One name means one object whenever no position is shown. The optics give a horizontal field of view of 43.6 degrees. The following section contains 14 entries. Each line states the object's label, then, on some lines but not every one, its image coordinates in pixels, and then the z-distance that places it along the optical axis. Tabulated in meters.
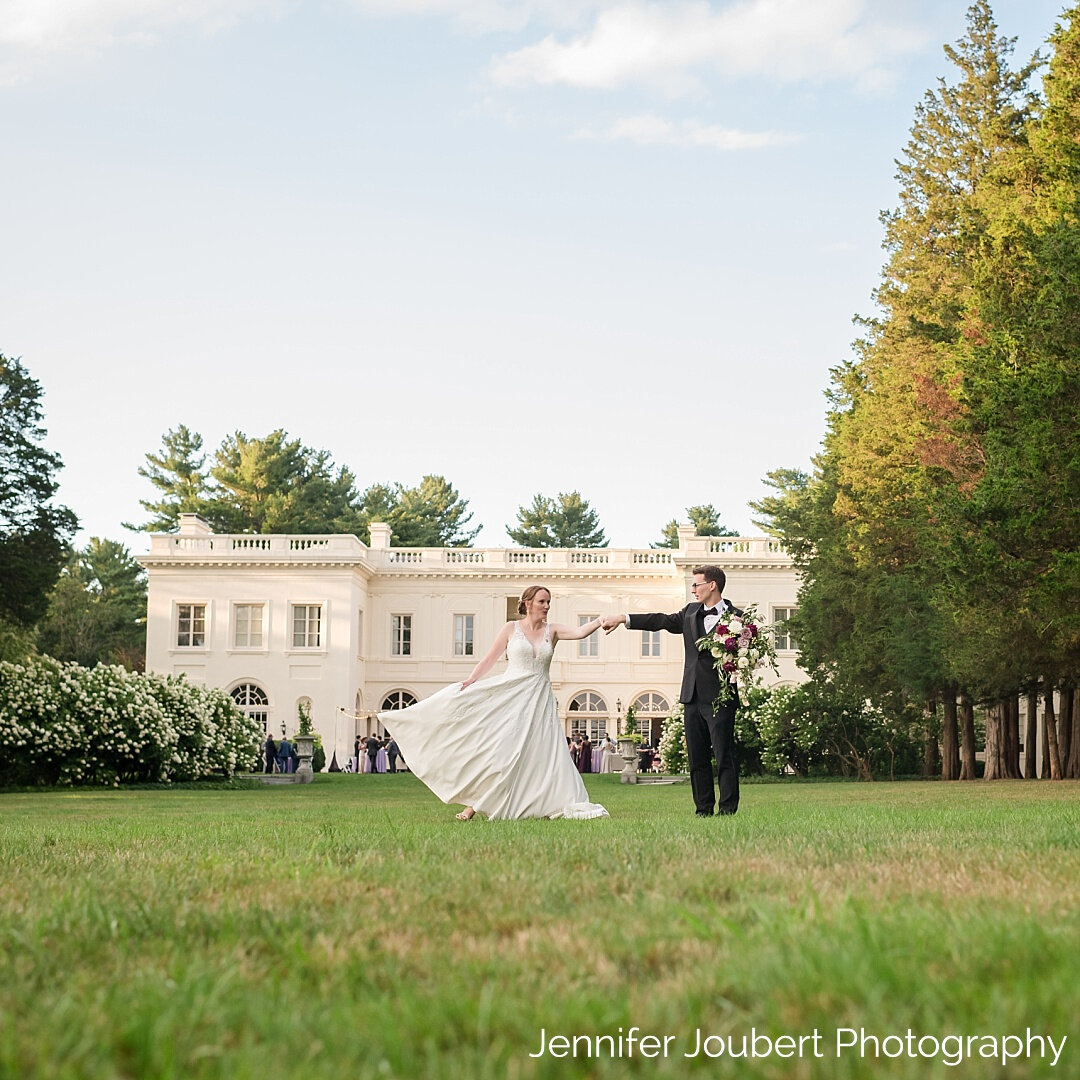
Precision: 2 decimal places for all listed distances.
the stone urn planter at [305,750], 35.24
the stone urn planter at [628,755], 34.03
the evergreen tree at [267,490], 66.38
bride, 11.00
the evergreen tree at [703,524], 76.88
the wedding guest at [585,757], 50.94
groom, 10.50
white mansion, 57.22
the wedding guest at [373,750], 51.62
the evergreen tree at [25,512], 32.31
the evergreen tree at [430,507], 74.12
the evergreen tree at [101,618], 63.53
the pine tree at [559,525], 75.38
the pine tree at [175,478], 68.06
